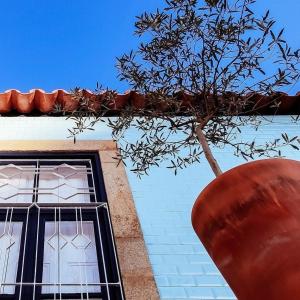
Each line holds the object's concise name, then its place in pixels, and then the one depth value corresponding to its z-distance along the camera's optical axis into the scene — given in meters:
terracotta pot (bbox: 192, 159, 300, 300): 1.30
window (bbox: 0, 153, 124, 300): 2.99
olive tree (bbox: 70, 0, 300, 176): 2.53
